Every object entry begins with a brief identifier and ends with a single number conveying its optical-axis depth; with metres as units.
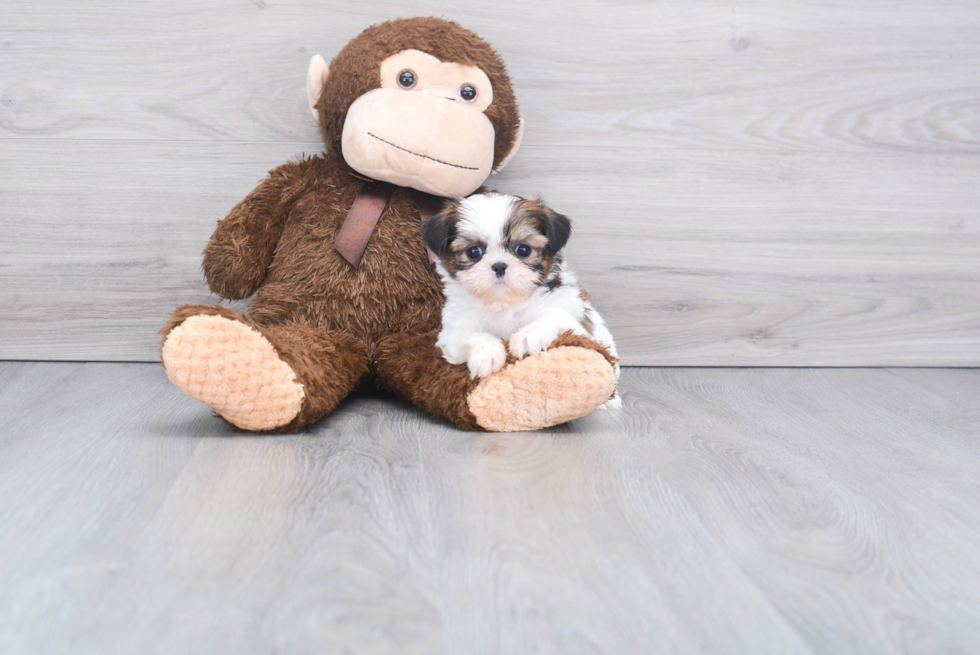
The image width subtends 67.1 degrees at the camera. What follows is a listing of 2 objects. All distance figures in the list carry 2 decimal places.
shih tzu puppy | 1.22
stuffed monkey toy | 1.24
